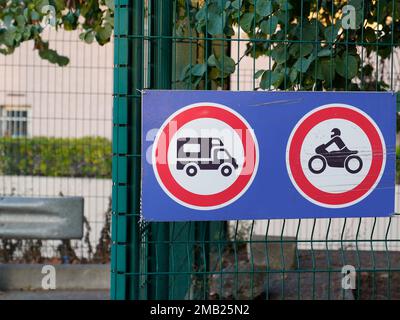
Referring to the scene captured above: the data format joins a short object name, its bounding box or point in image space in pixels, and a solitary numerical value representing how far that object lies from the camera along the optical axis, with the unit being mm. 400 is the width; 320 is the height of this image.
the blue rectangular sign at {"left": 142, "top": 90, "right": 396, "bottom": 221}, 6136
